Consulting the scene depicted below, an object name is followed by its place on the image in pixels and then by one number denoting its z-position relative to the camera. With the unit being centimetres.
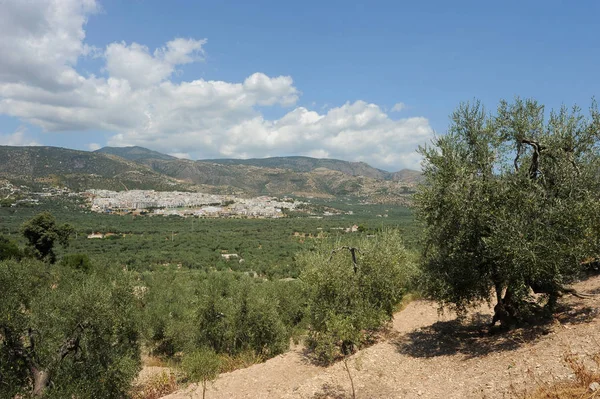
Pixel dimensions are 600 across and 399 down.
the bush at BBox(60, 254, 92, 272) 4249
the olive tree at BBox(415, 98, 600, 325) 1044
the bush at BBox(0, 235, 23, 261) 4231
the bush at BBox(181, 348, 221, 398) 1138
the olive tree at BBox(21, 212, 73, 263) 4753
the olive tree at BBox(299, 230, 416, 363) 1343
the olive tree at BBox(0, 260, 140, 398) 1366
